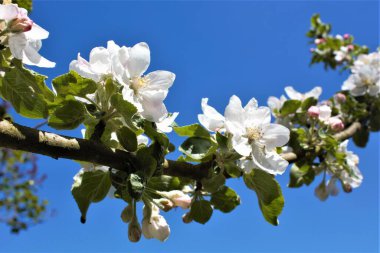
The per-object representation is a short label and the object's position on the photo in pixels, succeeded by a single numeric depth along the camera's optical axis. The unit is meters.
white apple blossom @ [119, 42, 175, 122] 0.32
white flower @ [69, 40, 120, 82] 0.32
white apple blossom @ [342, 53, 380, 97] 0.73
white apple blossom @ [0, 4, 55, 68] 0.28
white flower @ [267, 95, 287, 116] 0.62
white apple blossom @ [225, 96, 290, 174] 0.34
